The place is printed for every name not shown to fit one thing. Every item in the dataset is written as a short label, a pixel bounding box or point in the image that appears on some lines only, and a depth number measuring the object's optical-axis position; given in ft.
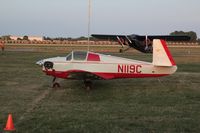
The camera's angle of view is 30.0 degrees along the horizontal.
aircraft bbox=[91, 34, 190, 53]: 128.77
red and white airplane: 48.47
